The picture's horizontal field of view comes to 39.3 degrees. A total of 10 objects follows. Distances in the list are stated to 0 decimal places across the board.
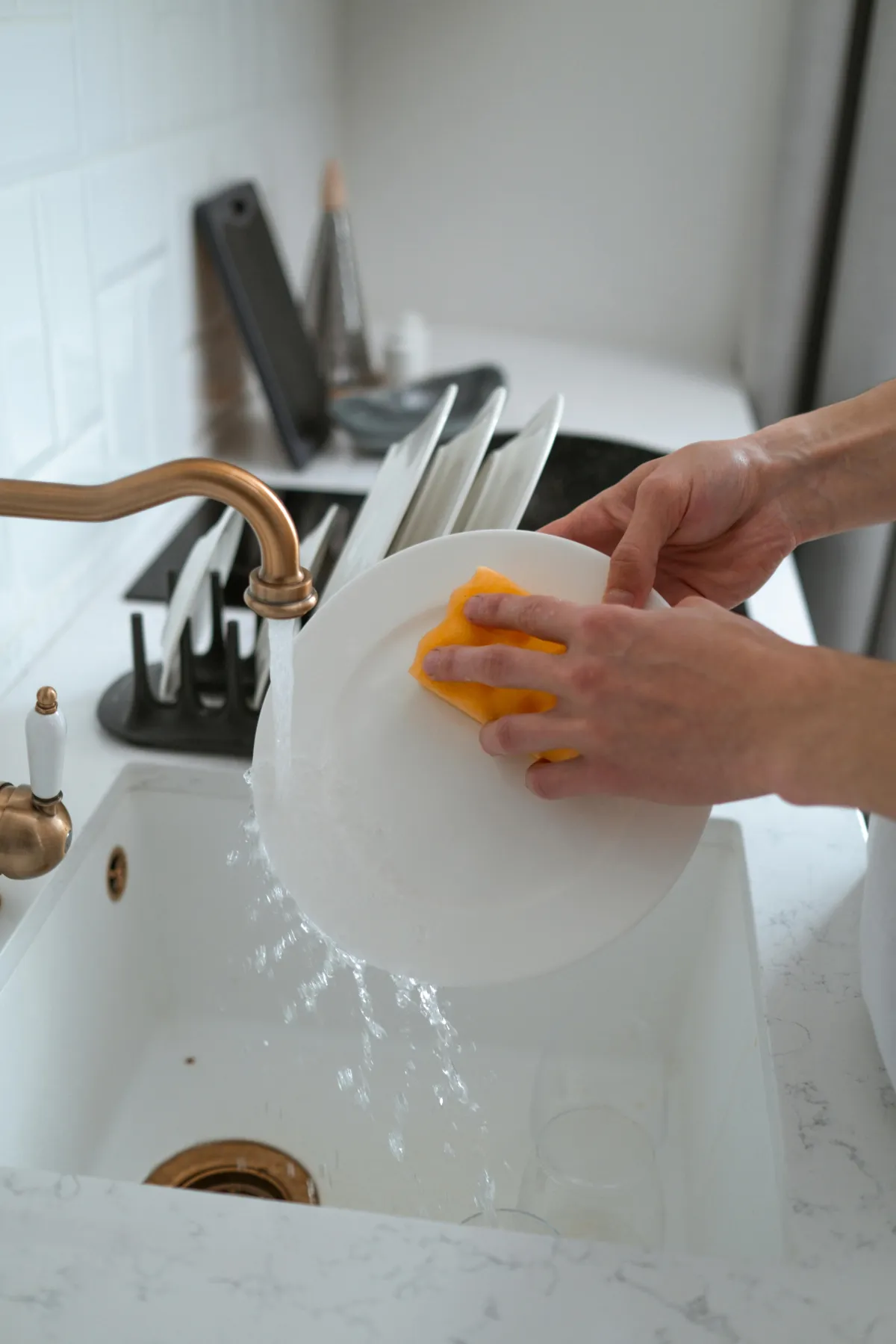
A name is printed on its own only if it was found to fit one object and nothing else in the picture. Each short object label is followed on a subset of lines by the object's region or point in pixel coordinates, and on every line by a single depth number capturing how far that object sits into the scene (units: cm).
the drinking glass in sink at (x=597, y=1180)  81
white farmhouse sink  85
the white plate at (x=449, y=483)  87
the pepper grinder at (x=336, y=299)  179
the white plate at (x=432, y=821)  74
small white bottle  181
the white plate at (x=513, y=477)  86
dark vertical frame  181
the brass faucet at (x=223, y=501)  58
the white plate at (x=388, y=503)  85
